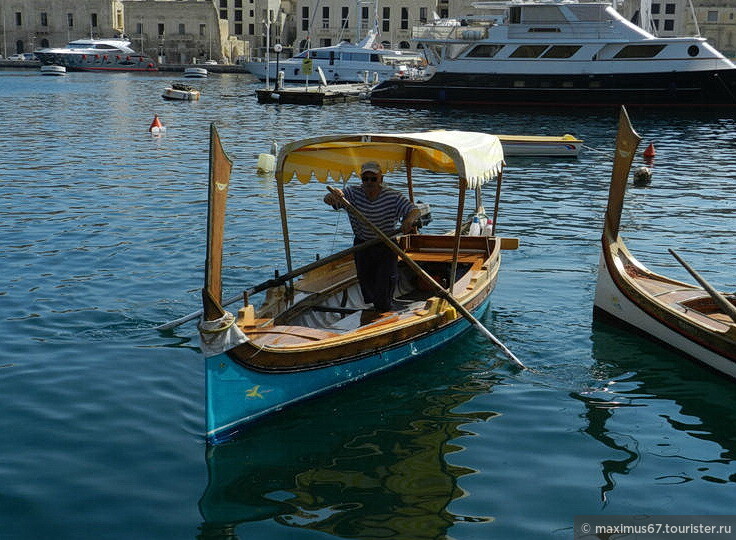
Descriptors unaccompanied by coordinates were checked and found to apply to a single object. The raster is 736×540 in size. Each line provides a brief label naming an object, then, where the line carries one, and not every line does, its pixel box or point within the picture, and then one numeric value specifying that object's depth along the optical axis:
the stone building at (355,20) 116.38
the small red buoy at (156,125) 36.78
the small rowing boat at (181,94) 55.97
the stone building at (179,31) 119.56
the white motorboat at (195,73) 91.44
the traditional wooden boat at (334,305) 8.32
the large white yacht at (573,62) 47.44
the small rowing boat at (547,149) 30.00
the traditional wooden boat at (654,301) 10.47
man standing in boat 10.72
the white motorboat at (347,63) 67.62
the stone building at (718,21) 123.31
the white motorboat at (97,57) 99.44
